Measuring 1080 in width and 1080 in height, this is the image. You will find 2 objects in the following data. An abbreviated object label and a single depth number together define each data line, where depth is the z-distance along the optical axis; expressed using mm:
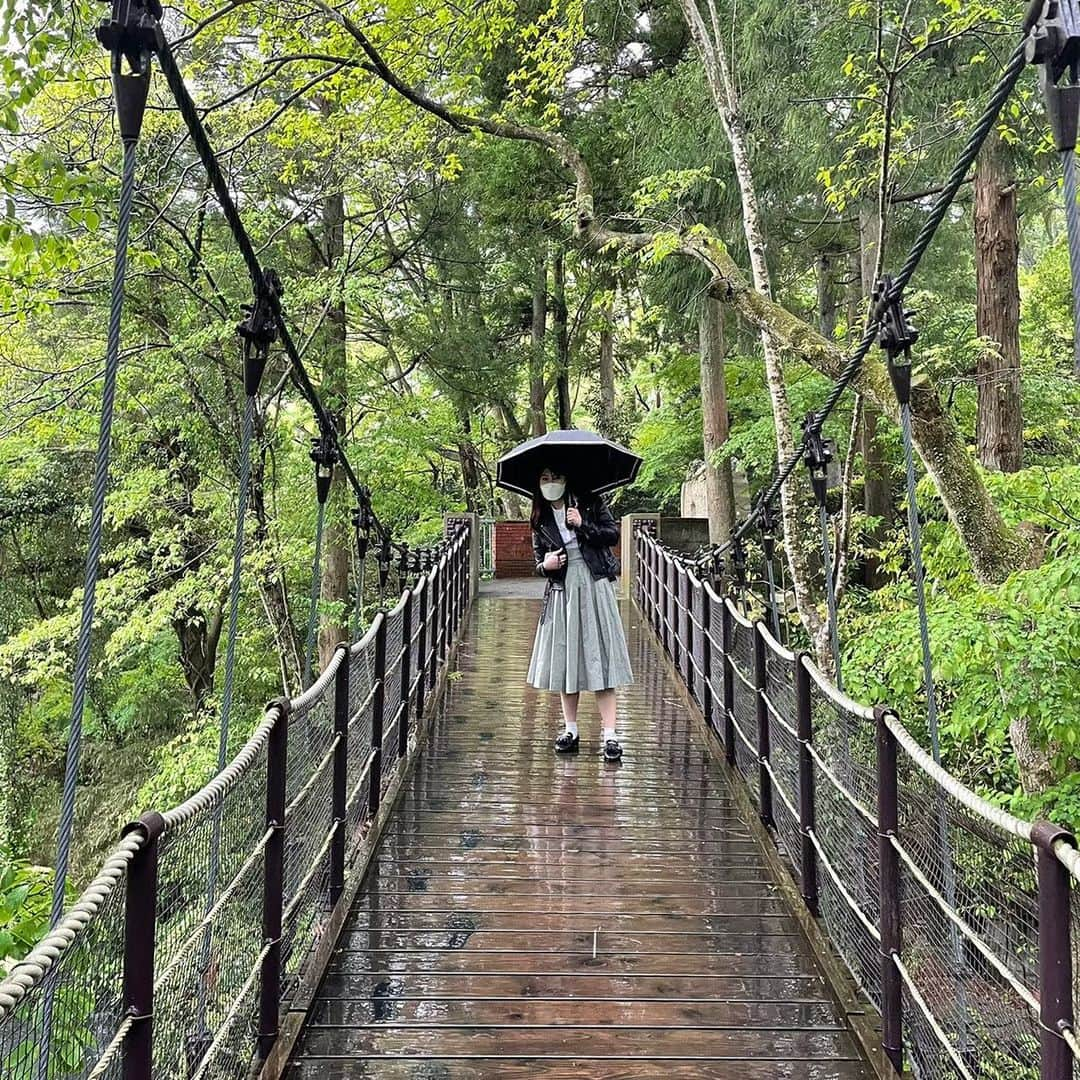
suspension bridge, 1484
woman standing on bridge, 4465
